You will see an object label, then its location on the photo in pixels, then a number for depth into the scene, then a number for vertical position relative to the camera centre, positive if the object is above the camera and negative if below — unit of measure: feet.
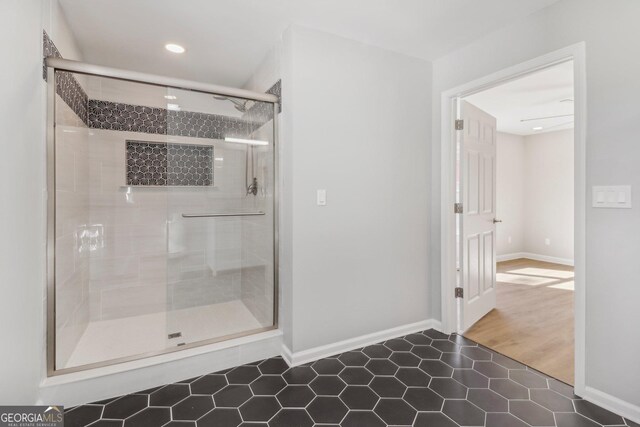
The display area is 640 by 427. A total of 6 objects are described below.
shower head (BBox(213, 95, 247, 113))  7.89 +2.83
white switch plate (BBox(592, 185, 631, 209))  5.53 +0.29
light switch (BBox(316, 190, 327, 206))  7.61 +0.37
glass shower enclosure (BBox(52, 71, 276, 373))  7.48 -0.19
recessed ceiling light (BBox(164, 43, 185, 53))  8.40 +4.48
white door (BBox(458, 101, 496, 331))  9.13 -0.02
